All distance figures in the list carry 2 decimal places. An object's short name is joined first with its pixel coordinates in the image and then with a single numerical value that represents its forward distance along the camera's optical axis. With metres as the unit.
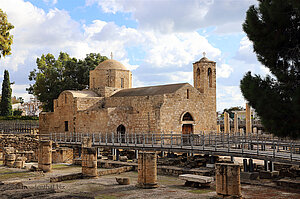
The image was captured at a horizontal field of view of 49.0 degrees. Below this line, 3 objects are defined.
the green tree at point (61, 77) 40.66
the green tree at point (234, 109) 79.96
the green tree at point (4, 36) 16.83
